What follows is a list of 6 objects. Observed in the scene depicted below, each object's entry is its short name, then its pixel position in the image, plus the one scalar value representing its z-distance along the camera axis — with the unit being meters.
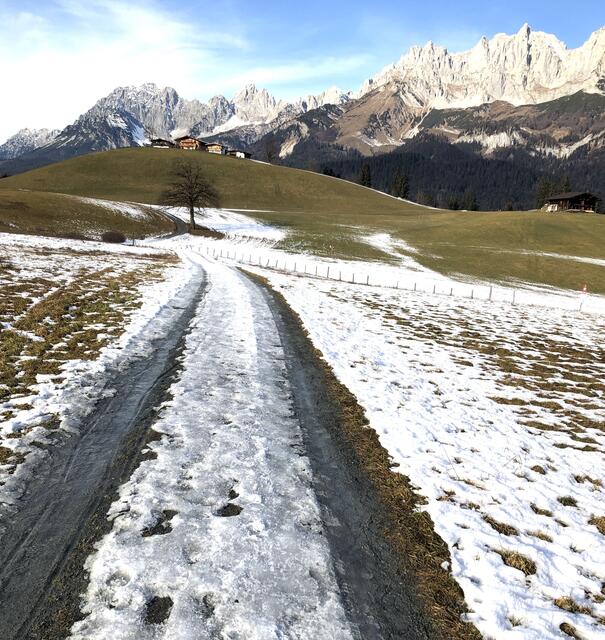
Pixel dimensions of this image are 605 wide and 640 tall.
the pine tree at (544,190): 170.24
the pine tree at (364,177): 192.88
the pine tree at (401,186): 187.38
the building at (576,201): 144.75
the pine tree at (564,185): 169.21
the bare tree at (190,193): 80.69
